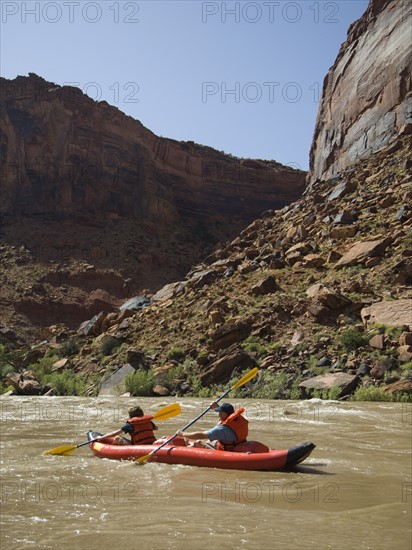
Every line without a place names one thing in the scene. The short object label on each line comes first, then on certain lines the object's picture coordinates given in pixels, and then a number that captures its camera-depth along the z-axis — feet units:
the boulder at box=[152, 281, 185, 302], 75.20
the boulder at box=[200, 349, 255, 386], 51.47
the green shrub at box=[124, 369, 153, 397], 51.98
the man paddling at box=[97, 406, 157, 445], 27.14
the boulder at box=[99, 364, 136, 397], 53.98
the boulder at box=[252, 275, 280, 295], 63.05
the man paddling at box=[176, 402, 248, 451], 23.95
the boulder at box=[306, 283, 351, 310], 53.78
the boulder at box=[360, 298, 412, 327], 48.14
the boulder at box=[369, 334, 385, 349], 46.29
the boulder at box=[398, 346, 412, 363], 43.70
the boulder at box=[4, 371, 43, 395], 57.93
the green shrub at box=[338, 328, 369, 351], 47.55
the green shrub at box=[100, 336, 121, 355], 65.78
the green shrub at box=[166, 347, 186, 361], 57.93
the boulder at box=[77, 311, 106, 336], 76.40
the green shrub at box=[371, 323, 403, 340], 46.96
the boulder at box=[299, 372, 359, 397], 42.70
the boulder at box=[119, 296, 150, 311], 83.27
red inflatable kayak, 21.77
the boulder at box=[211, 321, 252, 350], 56.29
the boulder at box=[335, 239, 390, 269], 60.06
